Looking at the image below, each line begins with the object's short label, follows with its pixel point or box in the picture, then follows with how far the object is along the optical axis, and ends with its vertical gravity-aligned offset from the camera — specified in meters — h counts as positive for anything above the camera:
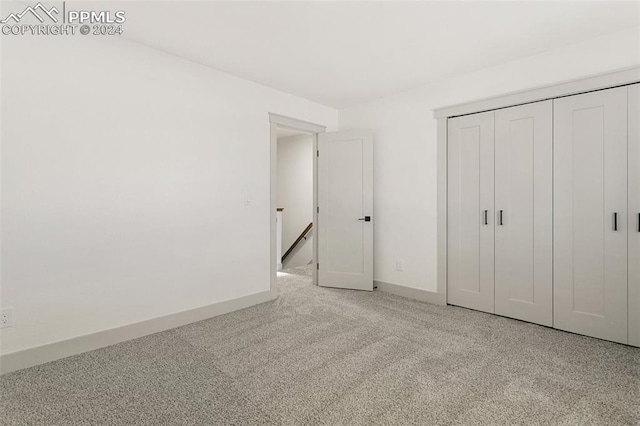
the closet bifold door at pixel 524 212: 2.93 -0.01
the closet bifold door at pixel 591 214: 2.57 -0.03
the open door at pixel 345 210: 4.15 +0.02
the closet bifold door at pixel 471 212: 3.29 -0.01
